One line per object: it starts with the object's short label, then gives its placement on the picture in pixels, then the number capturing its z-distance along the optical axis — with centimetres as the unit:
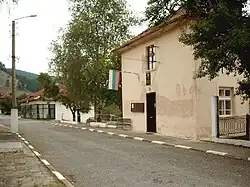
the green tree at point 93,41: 2181
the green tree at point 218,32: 742
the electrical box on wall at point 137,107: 1589
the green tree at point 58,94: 2586
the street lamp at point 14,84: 1451
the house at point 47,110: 3662
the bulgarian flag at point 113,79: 1701
